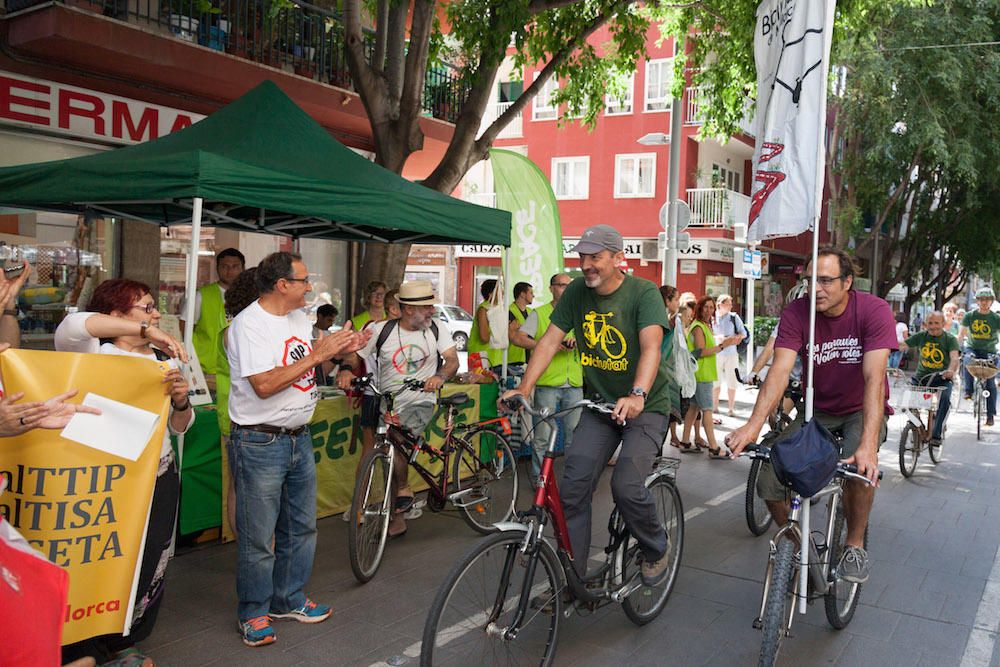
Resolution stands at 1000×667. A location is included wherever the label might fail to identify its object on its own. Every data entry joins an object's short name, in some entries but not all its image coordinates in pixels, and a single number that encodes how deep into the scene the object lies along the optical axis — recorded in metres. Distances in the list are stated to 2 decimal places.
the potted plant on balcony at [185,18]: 10.60
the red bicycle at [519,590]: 3.54
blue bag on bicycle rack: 3.94
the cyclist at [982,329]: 12.98
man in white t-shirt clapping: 4.29
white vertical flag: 4.89
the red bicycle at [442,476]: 5.52
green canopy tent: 5.29
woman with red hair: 3.93
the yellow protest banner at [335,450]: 6.78
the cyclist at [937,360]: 10.18
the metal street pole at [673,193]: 14.38
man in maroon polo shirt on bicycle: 4.30
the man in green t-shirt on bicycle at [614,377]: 4.39
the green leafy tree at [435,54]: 9.55
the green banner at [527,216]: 9.16
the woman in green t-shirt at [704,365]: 10.47
